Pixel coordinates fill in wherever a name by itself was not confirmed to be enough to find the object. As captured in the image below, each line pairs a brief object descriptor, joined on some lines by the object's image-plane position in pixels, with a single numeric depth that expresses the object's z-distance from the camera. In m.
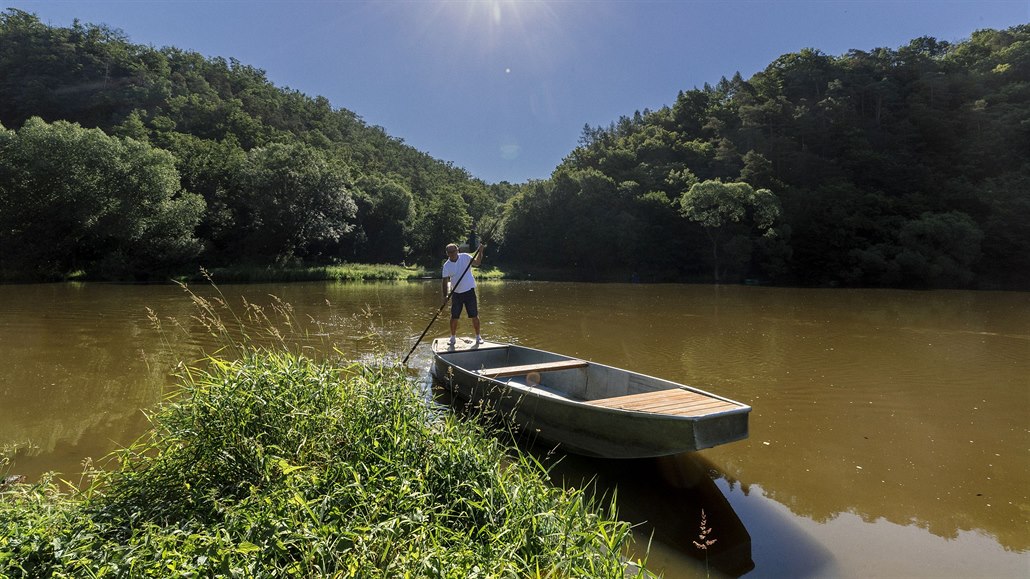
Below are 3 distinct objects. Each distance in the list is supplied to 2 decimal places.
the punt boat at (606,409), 4.14
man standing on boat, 8.70
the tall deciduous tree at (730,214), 40.25
